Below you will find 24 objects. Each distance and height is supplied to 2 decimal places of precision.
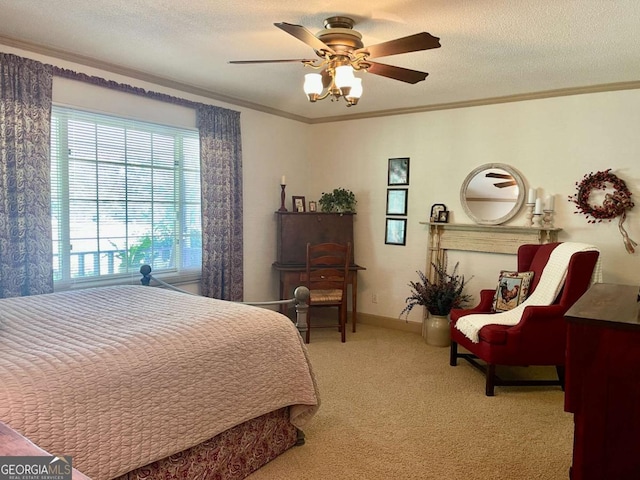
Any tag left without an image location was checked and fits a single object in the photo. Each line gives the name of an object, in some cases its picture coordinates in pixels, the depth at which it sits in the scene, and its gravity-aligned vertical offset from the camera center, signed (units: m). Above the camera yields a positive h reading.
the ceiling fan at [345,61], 2.50 +0.89
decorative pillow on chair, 3.81 -0.63
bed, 1.52 -0.67
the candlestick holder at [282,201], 5.14 +0.13
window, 3.38 +0.11
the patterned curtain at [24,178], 2.98 +0.20
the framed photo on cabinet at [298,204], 5.34 +0.10
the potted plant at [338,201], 5.20 +0.14
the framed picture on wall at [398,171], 4.98 +0.48
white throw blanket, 3.40 -0.57
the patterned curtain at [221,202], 4.29 +0.09
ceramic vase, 4.45 -1.14
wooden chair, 4.48 -0.66
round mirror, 4.32 +0.22
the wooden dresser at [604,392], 1.67 -0.66
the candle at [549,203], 4.09 +0.13
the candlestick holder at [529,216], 4.18 +0.01
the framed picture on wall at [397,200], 5.02 +0.16
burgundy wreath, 3.75 +0.16
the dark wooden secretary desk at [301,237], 4.82 -0.28
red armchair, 3.25 -0.85
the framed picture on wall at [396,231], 5.04 -0.19
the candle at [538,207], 4.12 +0.09
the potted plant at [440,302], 4.40 -0.85
